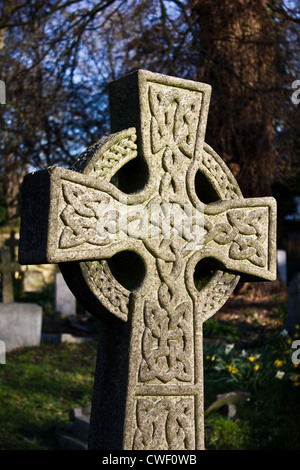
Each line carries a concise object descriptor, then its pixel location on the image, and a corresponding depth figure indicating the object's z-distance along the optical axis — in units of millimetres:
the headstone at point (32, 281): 15211
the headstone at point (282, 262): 14547
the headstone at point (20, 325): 8711
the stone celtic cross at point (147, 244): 2942
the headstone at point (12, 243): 13992
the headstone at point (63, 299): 11773
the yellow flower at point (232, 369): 6270
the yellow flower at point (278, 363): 6280
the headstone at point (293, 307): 8008
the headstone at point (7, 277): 10094
